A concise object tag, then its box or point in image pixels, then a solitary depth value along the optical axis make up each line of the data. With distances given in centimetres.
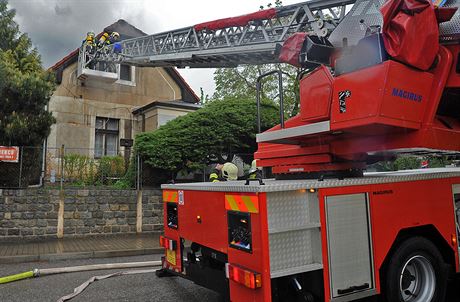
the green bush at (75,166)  1131
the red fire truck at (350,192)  342
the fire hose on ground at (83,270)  575
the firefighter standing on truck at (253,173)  570
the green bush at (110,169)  1178
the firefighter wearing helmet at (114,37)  1733
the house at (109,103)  1773
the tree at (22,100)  1004
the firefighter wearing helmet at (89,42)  1748
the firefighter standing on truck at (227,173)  824
